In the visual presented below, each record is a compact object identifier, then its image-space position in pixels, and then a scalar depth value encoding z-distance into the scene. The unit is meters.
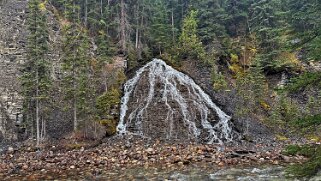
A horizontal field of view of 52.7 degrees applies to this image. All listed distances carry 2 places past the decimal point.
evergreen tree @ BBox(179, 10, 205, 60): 40.59
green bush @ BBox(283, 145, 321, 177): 7.72
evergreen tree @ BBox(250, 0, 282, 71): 42.25
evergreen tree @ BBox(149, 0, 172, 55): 42.97
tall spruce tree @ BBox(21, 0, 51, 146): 26.73
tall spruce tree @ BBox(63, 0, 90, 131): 27.56
